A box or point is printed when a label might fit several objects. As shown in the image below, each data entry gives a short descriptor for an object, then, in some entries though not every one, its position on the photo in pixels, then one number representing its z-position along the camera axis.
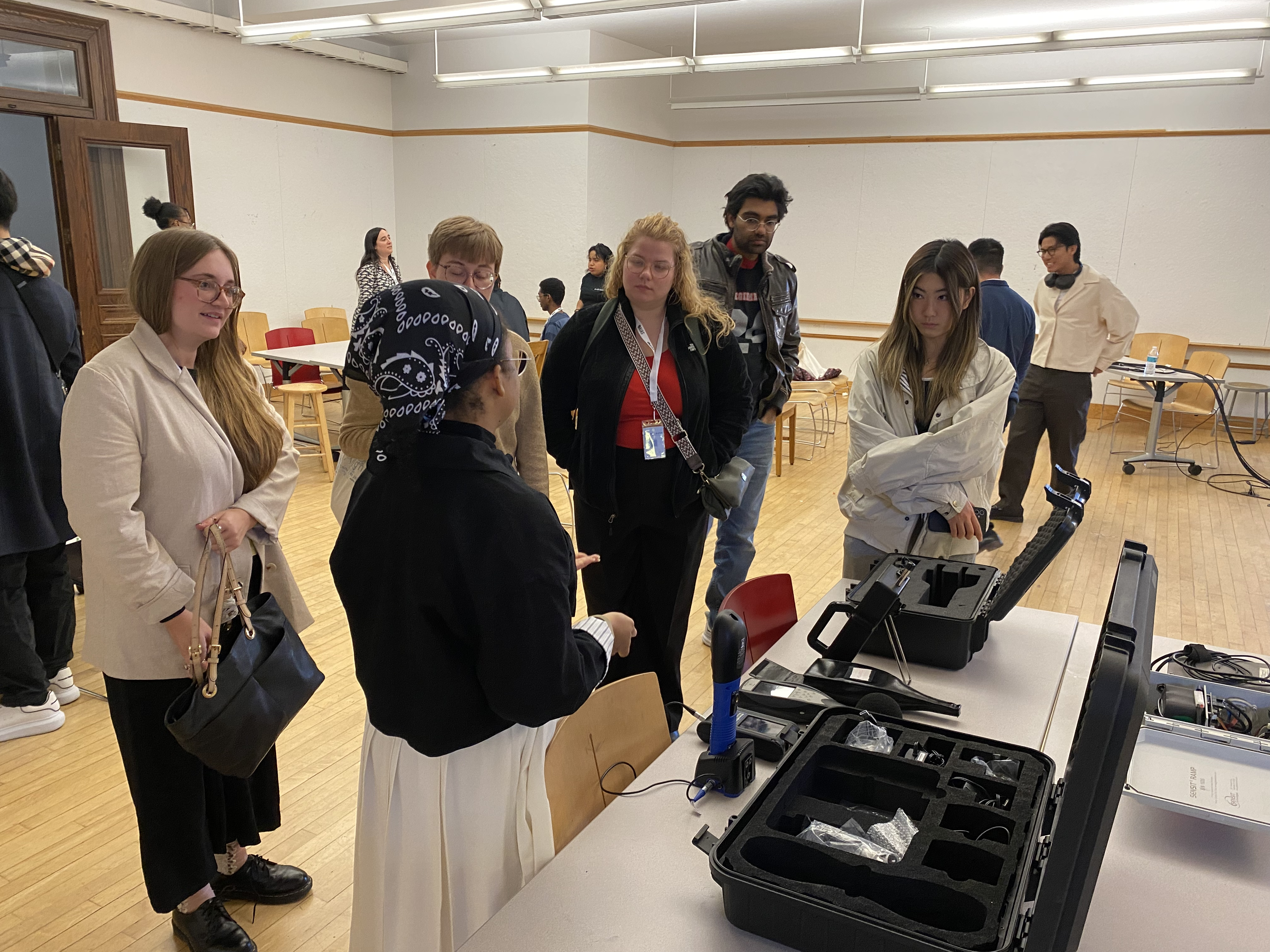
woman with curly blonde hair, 2.42
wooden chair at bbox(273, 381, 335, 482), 6.12
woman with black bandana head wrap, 1.21
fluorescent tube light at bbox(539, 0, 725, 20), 5.43
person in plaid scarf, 2.59
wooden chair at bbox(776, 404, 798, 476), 6.49
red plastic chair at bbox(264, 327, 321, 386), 7.06
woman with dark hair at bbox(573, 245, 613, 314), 7.20
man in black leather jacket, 2.94
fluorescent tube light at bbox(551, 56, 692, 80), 7.03
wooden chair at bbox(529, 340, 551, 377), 6.23
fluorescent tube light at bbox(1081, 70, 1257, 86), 7.10
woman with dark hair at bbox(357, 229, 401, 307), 6.23
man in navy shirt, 4.46
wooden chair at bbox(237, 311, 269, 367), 8.27
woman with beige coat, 1.64
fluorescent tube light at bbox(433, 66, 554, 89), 7.67
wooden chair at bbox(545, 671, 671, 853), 1.41
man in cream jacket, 5.42
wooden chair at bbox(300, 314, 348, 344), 8.41
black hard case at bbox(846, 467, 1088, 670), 1.70
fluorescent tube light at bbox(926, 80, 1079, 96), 7.50
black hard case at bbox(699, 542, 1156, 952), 0.79
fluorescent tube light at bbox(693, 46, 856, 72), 6.54
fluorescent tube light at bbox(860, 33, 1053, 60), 6.12
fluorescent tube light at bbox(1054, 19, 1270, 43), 5.41
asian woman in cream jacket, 2.27
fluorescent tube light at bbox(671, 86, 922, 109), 9.05
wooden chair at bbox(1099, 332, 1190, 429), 8.28
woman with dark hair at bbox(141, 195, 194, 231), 3.89
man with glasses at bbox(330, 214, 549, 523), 2.22
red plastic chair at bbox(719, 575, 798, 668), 2.06
